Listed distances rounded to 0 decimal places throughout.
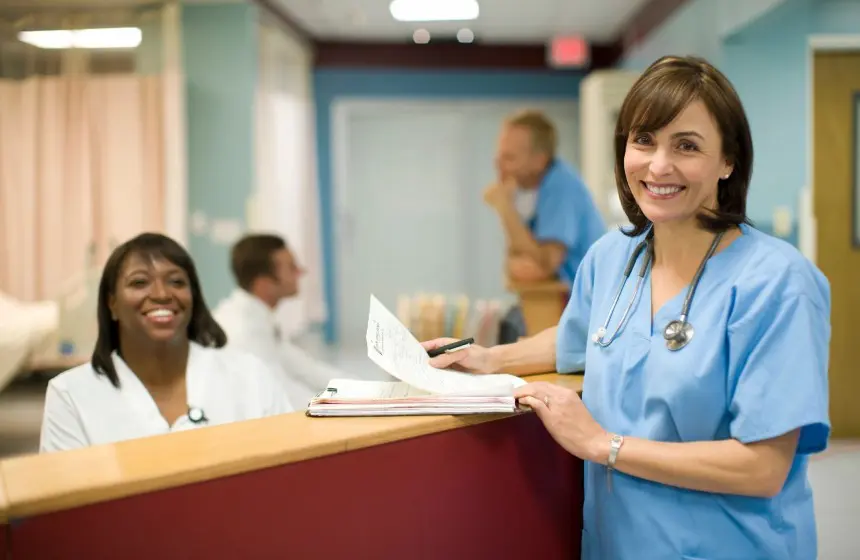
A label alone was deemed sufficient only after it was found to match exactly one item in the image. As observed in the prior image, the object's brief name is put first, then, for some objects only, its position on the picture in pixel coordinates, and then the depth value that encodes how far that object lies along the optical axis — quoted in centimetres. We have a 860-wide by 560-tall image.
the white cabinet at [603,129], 596
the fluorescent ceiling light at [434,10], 580
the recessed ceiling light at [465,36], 663
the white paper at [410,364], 111
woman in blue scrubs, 96
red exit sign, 673
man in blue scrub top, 272
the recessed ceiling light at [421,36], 665
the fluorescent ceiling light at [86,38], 472
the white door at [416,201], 740
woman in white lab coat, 155
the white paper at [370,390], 114
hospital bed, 393
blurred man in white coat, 283
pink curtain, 463
